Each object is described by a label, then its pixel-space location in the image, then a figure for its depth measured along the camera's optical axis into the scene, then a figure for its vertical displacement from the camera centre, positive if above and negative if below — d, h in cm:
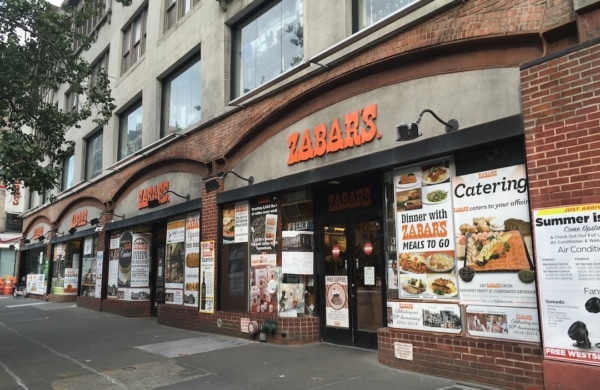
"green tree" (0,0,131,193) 1020 +456
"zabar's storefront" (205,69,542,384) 635 +72
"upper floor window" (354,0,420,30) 841 +464
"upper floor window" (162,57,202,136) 1404 +525
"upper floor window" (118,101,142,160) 1752 +524
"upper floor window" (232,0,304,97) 1055 +525
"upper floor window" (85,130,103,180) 2147 +524
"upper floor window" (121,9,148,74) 1797 +883
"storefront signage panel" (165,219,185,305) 1362 +21
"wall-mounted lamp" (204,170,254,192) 1180 +215
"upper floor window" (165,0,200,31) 1471 +820
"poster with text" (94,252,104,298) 1847 -14
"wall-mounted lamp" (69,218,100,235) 2108 +202
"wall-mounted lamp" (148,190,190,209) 1384 +202
